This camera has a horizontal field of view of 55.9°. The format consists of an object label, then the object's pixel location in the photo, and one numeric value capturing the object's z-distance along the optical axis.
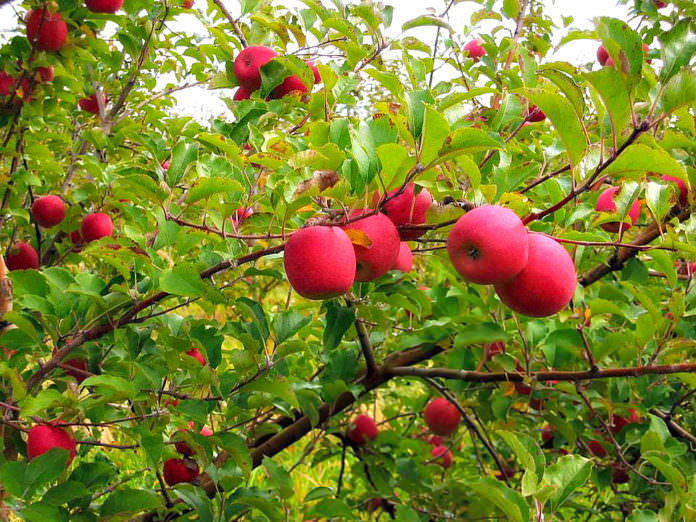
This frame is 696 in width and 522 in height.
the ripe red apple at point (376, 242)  1.07
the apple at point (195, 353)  1.92
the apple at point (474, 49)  3.11
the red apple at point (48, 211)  2.47
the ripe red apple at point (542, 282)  1.09
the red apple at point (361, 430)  2.59
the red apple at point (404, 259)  1.37
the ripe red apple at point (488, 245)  0.99
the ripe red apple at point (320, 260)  1.04
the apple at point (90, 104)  3.02
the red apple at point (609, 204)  1.63
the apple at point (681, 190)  1.72
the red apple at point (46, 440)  1.42
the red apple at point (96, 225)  2.33
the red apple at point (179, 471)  1.92
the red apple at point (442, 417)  2.69
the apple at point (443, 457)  3.07
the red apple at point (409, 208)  1.15
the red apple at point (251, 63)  1.67
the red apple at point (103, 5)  2.28
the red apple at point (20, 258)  2.52
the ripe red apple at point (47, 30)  2.29
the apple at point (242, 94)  1.76
